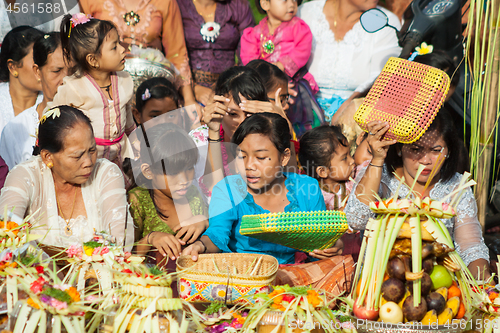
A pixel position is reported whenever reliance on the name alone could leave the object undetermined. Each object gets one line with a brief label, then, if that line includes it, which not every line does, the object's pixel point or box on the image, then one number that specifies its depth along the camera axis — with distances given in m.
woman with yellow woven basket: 5.02
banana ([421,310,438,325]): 4.52
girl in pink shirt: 5.94
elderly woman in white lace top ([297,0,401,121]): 5.99
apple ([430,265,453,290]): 4.57
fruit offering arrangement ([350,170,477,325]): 4.53
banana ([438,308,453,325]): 4.53
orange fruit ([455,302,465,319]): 4.56
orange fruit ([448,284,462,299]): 4.57
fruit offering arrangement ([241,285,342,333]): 4.56
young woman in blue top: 5.11
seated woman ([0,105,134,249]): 5.09
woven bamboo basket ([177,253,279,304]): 4.70
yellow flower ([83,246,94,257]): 4.70
